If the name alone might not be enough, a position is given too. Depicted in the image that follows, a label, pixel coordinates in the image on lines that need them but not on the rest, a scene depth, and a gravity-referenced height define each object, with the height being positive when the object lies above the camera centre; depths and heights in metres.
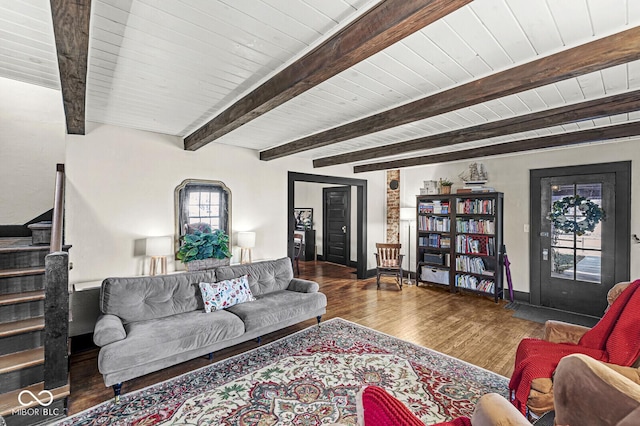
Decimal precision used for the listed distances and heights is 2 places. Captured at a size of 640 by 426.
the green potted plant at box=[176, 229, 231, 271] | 3.83 -0.52
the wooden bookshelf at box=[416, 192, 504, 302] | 5.08 -0.60
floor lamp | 6.23 -0.19
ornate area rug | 2.19 -1.48
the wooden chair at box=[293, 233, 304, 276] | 8.28 -0.89
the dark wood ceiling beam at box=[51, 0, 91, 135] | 1.35 +0.88
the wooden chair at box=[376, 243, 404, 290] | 5.94 -1.04
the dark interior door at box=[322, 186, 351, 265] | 7.77 -0.39
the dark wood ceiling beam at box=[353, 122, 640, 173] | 3.49 +0.86
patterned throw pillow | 3.35 -0.95
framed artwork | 8.91 -0.25
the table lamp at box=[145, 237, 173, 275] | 3.63 -0.47
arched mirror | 4.11 +0.06
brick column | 6.89 +0.03
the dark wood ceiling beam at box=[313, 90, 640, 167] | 2.59 +0.89
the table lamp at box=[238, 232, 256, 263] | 4.44 -0.48
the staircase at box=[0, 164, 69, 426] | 2.12 -1.07
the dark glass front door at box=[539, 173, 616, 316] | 4.24 -0.65
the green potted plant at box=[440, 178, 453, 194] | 5.61 +0.42
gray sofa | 2.46 -1.07
